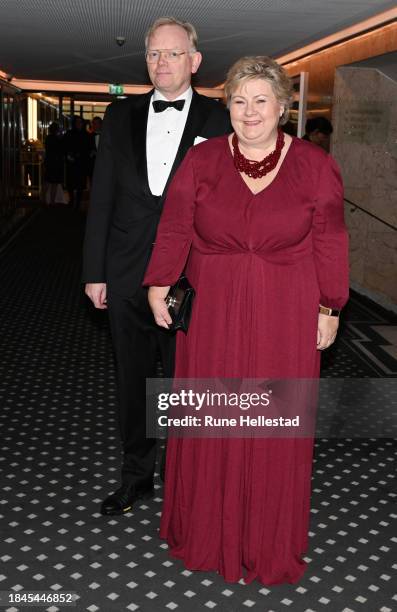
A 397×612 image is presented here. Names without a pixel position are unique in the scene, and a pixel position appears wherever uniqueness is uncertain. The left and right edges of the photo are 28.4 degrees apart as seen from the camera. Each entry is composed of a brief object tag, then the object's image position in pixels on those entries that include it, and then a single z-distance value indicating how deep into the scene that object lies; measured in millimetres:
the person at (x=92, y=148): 17281
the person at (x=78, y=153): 17094
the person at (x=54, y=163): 17312
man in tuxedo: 3156
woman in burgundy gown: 2682
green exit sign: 19672
